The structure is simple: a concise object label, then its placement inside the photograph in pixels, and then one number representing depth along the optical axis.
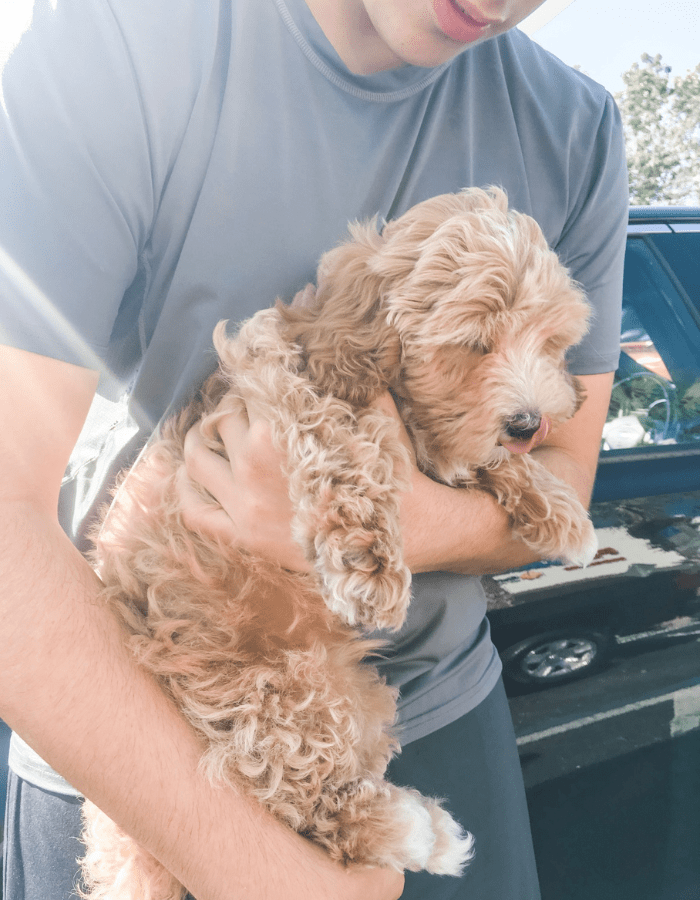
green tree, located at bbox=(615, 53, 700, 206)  25.48
